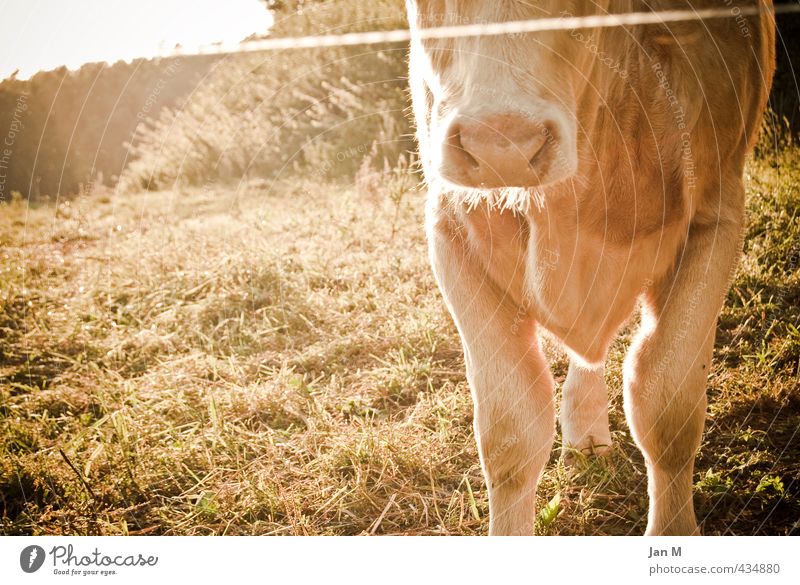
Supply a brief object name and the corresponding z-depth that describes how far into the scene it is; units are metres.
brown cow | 2.23
